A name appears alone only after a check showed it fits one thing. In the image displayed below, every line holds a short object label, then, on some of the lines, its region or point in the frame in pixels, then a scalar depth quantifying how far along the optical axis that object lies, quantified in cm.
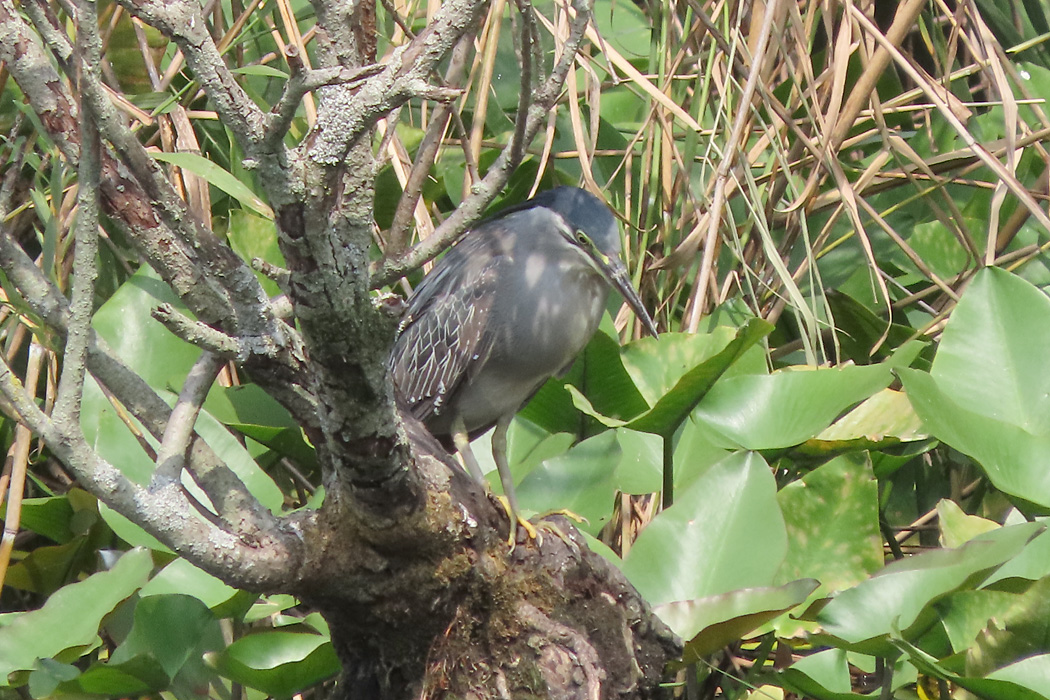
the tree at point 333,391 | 1133
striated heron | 1471
